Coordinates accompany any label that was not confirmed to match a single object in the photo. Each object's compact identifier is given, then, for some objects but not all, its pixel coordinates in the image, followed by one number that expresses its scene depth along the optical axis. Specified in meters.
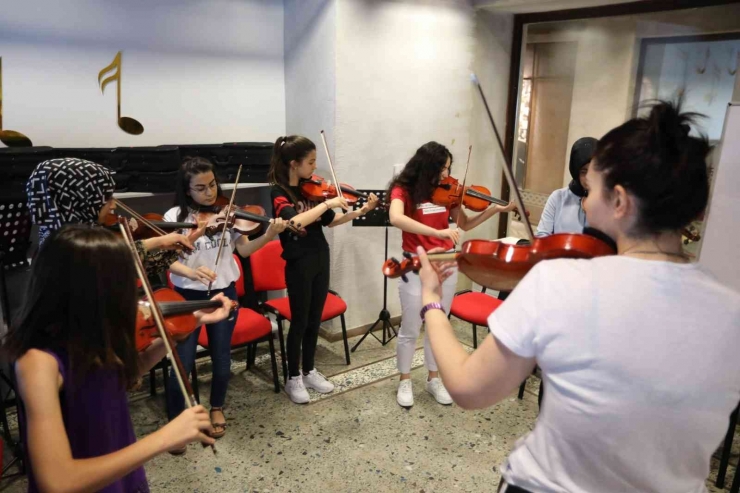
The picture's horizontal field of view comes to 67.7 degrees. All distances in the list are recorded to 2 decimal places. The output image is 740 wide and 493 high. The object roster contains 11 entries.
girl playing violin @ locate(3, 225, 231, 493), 1.12
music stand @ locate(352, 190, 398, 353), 3.48
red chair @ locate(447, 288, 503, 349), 3.27
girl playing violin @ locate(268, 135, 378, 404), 2.92
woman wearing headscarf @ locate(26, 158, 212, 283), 2.04
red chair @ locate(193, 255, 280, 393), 3.00
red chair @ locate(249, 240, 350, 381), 3.38
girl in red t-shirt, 2.98
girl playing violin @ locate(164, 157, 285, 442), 2.64
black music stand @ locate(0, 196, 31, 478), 2.66
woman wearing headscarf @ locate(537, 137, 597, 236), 2.44
